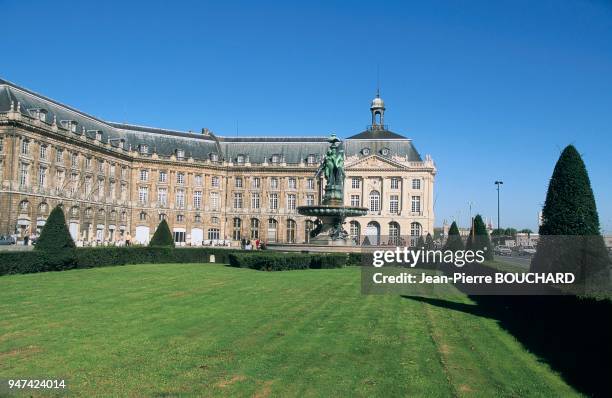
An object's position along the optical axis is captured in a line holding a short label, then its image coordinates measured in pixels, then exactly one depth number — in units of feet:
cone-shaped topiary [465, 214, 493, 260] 102.18
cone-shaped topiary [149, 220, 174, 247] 143.02
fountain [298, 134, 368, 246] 123.75
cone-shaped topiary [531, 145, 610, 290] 45.91
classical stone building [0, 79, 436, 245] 247.50
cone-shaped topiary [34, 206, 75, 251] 98.17
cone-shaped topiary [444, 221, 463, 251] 108.58
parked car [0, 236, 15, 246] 152.66
